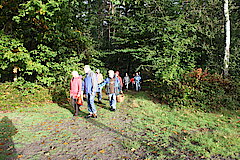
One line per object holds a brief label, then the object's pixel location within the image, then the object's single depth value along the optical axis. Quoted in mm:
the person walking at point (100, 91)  10297
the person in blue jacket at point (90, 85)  6852
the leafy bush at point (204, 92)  8062
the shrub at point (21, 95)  9128
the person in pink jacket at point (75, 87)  7074
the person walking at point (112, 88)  8320
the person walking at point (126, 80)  16583
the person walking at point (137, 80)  16219
